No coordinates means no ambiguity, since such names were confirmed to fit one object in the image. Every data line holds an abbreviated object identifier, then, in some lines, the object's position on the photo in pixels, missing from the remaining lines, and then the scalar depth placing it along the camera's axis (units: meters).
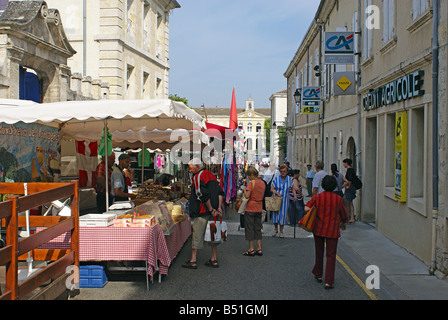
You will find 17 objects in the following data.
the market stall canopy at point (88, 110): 7.14
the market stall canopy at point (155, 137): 11.95
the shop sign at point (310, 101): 19.86
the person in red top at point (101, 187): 10.08
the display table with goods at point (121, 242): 6.27
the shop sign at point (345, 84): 13.83
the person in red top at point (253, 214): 8.55
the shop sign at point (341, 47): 13.26
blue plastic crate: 6.28
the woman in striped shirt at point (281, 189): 10.57
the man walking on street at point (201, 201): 7.31
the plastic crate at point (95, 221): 6.37
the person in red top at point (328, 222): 6.33
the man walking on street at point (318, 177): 11.74
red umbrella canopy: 12.88
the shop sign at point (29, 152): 8.51
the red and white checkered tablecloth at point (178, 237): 7.36
